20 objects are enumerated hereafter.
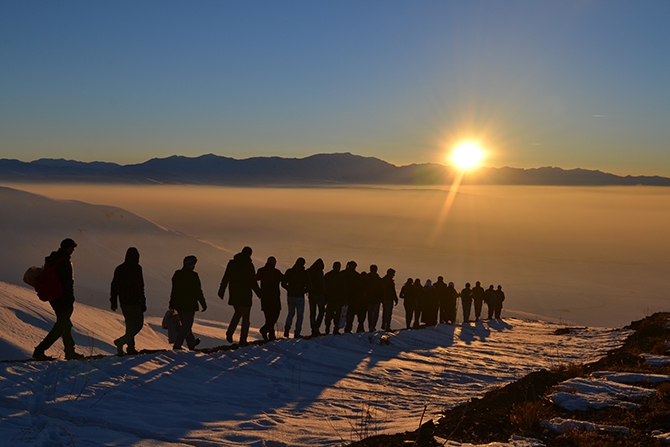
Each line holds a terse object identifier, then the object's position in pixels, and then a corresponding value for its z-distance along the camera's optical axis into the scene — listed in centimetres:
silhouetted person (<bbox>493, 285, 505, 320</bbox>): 2016
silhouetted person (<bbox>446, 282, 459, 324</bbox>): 1689
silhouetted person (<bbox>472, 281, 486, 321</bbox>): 1869
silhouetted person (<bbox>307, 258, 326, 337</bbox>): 1101
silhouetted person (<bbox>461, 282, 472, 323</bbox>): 1797
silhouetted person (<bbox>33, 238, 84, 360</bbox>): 694
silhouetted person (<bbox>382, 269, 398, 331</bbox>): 1347
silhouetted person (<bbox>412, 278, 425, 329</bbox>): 1524
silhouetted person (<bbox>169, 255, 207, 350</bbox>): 814
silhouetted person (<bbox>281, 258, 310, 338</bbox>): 1049
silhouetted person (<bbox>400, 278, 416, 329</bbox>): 1493
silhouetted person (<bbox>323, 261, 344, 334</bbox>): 1173
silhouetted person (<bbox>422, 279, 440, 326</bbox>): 1568
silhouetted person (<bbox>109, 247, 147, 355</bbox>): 761
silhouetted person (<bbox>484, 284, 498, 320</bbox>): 1953
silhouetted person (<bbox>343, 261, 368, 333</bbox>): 1215
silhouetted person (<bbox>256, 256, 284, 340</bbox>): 988
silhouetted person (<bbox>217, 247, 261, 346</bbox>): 909
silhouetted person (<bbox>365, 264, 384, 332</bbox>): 1277
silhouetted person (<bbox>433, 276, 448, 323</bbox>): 1666
